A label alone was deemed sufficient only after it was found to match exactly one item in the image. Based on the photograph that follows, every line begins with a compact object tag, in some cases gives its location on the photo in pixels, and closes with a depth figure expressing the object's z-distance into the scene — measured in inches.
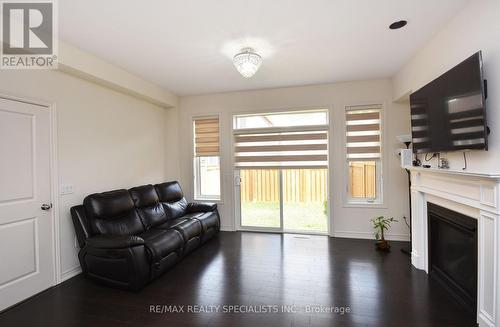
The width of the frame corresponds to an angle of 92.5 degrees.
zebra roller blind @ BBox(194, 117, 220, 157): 195.9
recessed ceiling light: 95.9
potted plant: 144.7
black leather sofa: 102.3
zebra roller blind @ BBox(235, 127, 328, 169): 175.6
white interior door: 94.3
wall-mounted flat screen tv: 74.9
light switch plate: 115.7
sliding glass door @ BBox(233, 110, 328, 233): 177.3
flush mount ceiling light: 111.1
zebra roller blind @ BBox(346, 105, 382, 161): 165.6
